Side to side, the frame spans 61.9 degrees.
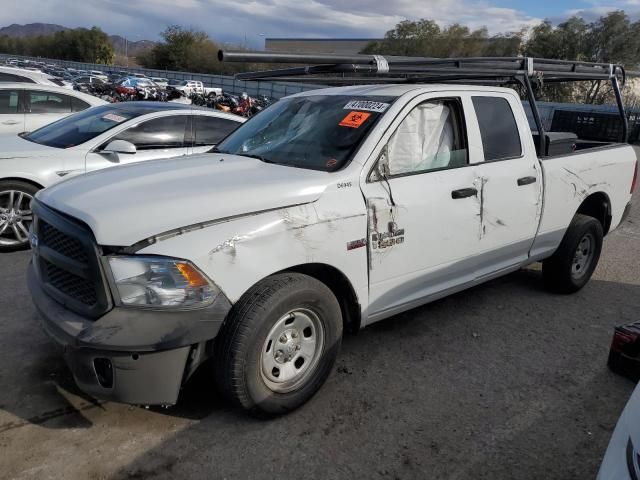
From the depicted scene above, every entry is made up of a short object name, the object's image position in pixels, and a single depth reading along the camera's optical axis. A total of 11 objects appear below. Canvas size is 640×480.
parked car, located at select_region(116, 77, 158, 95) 27.40
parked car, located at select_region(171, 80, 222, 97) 34.55
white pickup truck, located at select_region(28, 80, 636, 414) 2.55
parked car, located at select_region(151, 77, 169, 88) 43.84
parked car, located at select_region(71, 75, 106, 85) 32.22
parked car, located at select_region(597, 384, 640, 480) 1.68
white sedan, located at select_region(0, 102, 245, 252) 5.60
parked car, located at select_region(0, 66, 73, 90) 11.41
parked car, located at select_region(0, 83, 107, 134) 7.99
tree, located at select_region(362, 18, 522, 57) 68.12
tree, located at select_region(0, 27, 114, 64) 102.88
